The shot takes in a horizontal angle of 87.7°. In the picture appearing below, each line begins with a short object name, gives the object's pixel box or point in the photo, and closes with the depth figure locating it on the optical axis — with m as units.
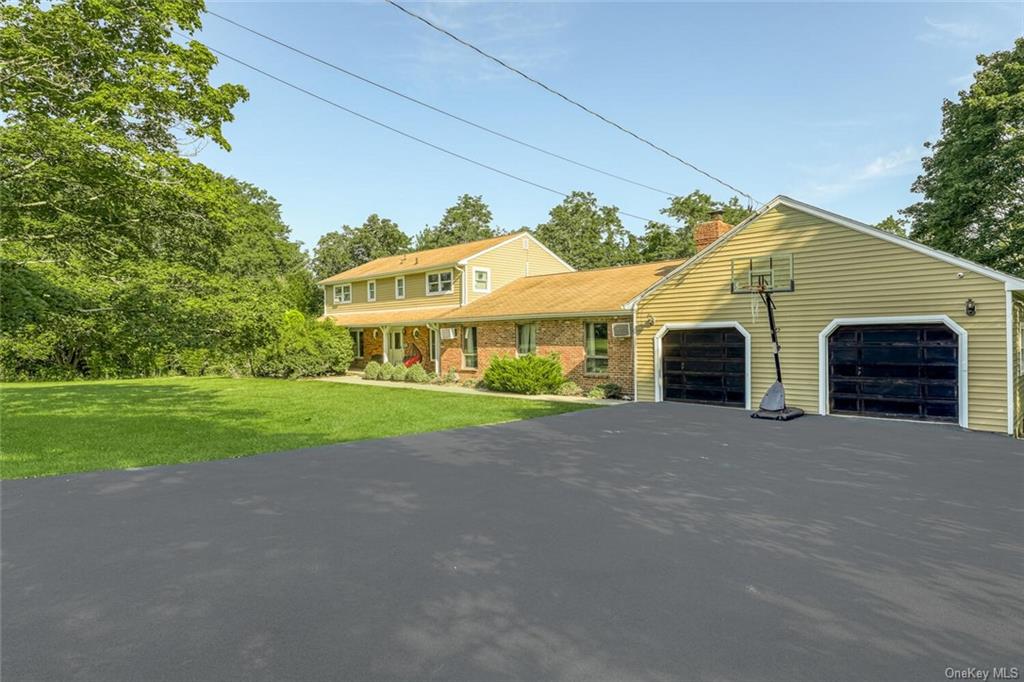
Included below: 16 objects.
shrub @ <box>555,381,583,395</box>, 17.98
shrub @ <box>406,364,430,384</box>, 22.69
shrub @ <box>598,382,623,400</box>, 17.00
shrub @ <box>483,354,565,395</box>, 18.08
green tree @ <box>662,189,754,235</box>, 41.88
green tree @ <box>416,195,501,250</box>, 54.94
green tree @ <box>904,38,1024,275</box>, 18.59
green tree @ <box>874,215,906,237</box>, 46.44
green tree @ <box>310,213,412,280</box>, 54.21
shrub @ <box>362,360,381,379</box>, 24.22
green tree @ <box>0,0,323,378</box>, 10.27
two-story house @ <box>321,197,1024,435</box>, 10.64
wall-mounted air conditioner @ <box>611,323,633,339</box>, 16.64
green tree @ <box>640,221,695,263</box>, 40.91
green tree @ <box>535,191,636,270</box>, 50.25
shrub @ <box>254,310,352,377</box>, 24.66
